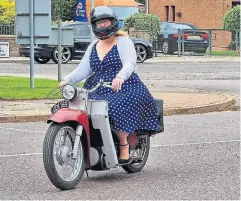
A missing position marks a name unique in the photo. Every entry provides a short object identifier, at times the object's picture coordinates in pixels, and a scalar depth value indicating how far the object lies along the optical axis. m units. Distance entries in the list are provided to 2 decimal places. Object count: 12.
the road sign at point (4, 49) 24.53
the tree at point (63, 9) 61.53
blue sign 54.13
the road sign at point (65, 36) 21.30
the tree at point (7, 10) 57.78
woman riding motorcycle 8.62
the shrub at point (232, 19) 45.56
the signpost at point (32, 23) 19.62
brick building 53.75
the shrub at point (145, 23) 43.31
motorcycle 8.11
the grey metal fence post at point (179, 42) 41.72
